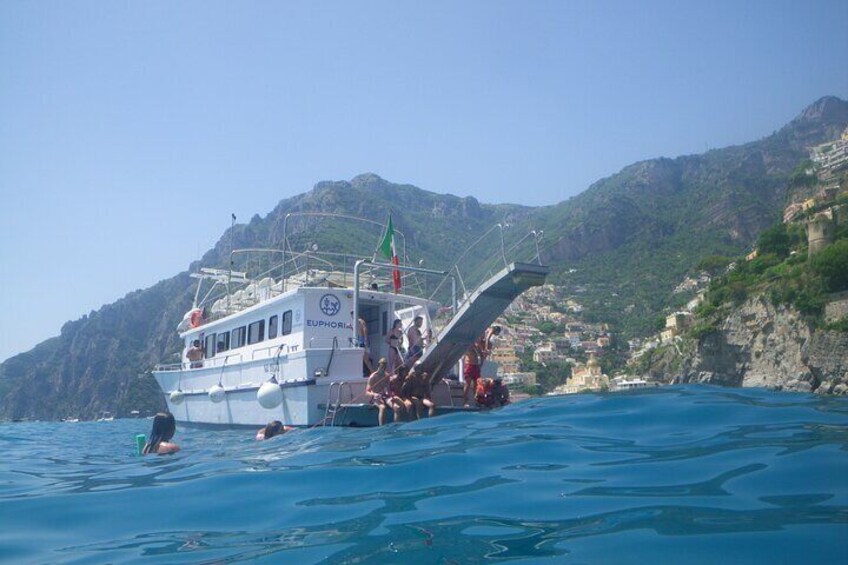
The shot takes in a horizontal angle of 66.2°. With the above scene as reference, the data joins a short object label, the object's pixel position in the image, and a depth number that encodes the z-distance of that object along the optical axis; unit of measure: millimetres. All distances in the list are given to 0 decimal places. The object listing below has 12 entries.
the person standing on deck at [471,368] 13203
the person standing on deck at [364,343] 13782
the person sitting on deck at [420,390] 11820
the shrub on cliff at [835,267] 39188
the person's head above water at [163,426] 9680
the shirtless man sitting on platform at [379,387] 12008
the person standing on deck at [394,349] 12907
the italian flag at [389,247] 15938
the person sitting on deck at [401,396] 11703
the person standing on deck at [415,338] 13305
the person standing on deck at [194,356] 20328
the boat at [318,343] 11938
